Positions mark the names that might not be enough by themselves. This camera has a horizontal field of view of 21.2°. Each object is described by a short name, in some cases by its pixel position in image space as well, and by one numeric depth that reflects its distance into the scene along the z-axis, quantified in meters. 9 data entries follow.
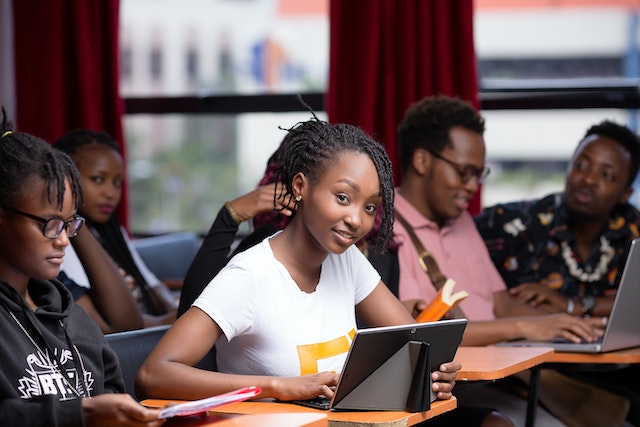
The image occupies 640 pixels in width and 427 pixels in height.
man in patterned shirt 6.70
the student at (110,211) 6.21
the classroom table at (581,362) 5.19
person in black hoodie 3.40
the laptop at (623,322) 5.23
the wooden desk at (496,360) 4.17
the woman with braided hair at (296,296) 3.63
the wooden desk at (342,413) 3.39
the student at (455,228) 5.44
